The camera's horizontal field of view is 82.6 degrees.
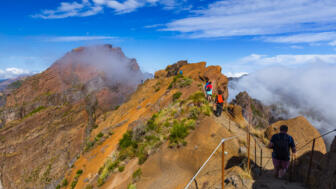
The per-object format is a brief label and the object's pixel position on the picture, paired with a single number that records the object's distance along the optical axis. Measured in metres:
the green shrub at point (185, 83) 22.50
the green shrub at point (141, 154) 12.63
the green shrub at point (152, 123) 16.12
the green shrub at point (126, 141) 15.80
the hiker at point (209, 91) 16.55
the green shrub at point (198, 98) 16.10
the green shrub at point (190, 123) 13.76
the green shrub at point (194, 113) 14.65
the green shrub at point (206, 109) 14.54
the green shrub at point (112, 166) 13.79
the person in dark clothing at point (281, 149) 7.27
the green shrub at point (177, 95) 20.03
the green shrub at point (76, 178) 17.48
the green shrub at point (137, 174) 11.43
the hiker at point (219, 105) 14.54
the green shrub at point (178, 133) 13.09
